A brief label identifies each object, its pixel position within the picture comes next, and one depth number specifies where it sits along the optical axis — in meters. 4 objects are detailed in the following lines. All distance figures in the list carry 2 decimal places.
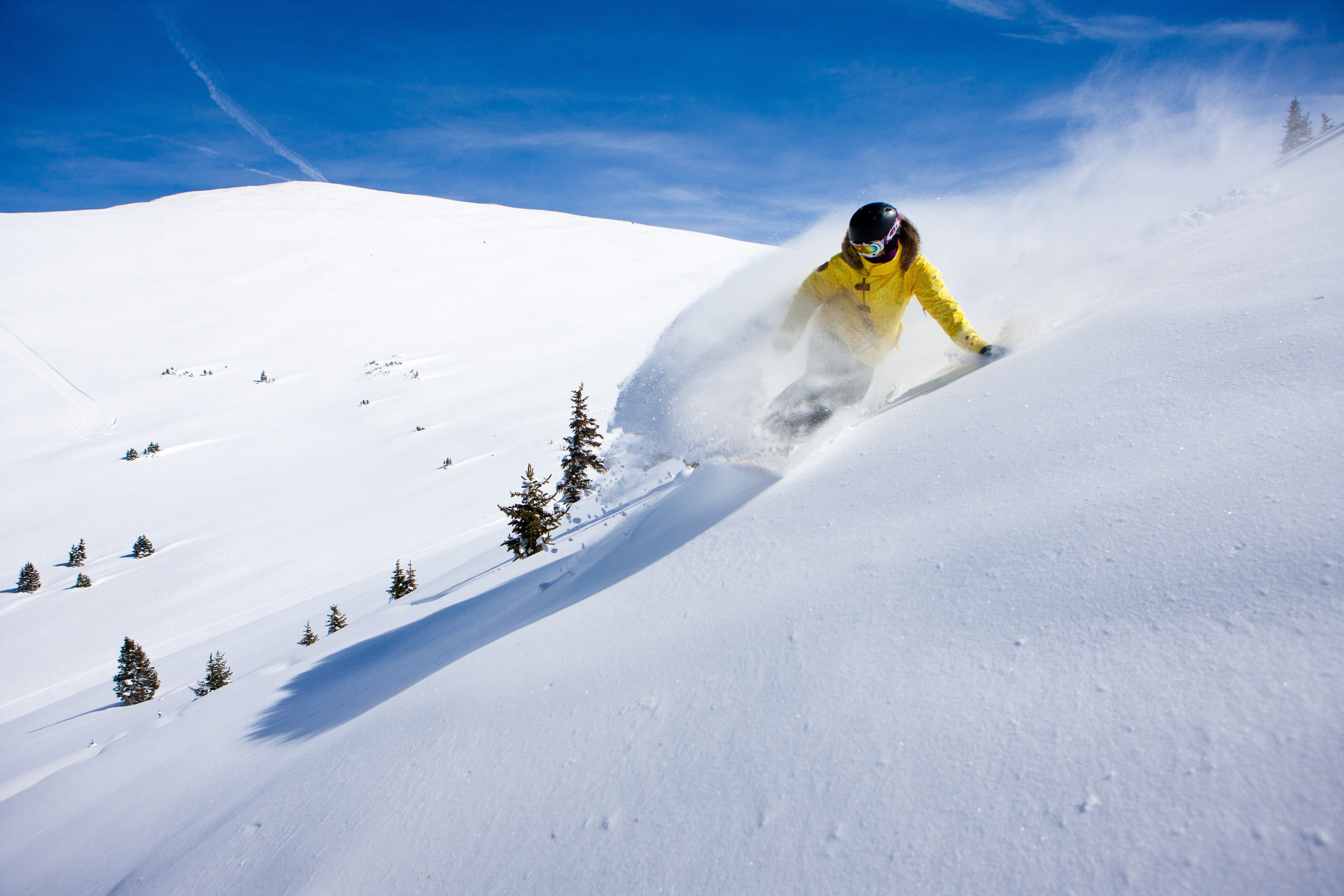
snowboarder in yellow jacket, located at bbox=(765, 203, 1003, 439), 3.58
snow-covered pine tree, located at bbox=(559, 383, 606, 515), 12.30
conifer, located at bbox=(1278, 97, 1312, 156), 26.02
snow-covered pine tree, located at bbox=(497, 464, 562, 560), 9.89
